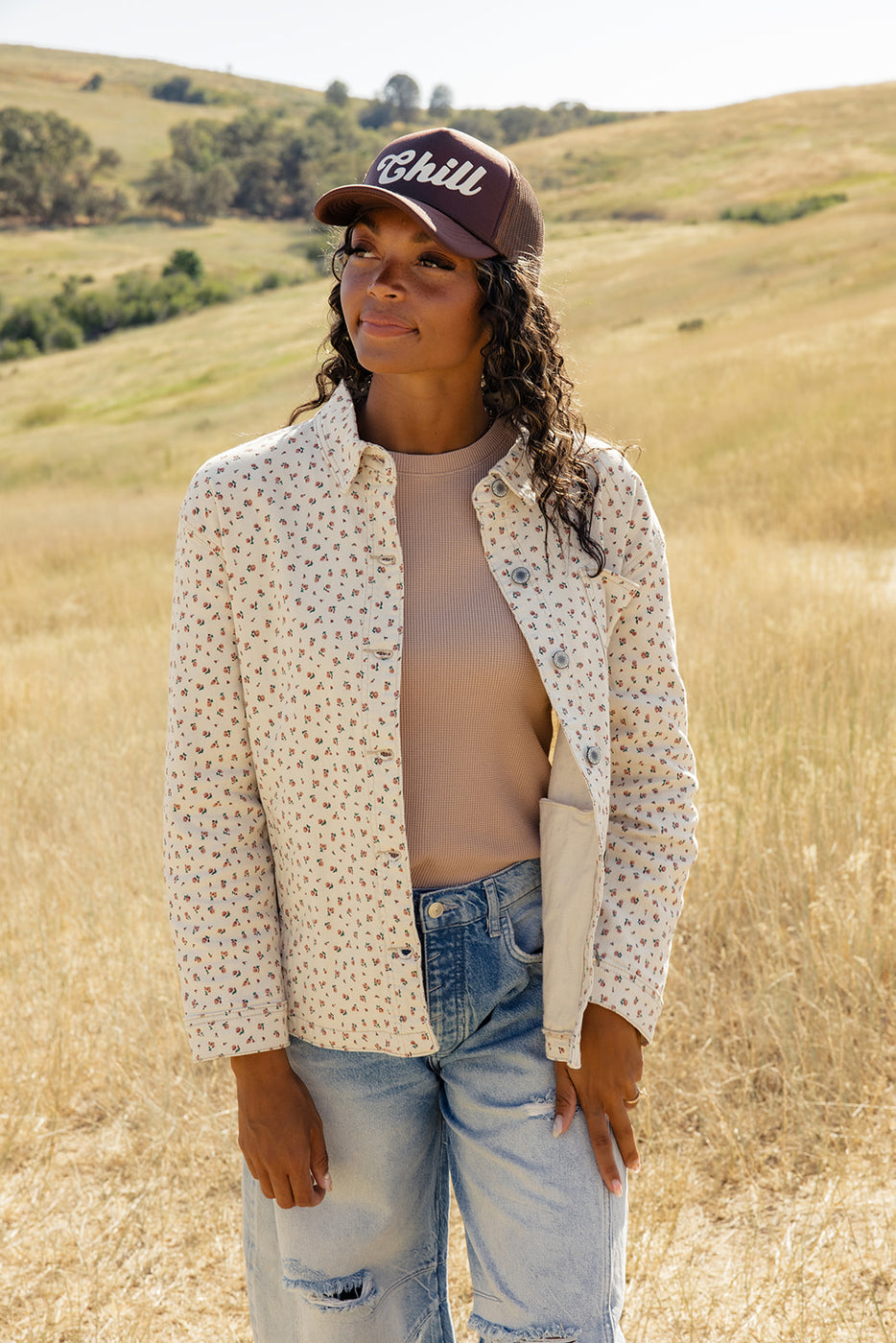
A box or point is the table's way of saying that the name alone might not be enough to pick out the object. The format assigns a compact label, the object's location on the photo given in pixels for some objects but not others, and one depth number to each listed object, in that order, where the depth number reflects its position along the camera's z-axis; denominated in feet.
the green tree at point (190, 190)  280.10
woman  5.04
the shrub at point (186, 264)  203.31
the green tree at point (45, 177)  271.49
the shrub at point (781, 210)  163.94
